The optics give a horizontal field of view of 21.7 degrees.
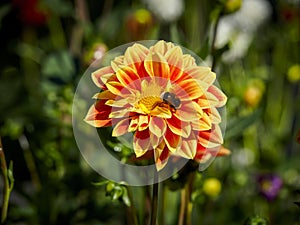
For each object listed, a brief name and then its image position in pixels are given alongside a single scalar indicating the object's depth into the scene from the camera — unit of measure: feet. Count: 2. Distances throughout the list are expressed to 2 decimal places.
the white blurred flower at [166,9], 4.25
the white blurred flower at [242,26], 4.05
